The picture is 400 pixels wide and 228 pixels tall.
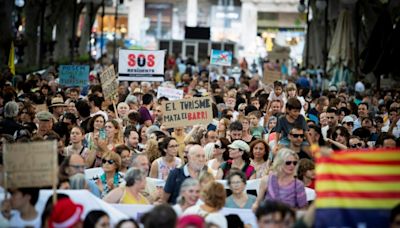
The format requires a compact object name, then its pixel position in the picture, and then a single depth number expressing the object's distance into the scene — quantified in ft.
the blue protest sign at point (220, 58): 106.11
